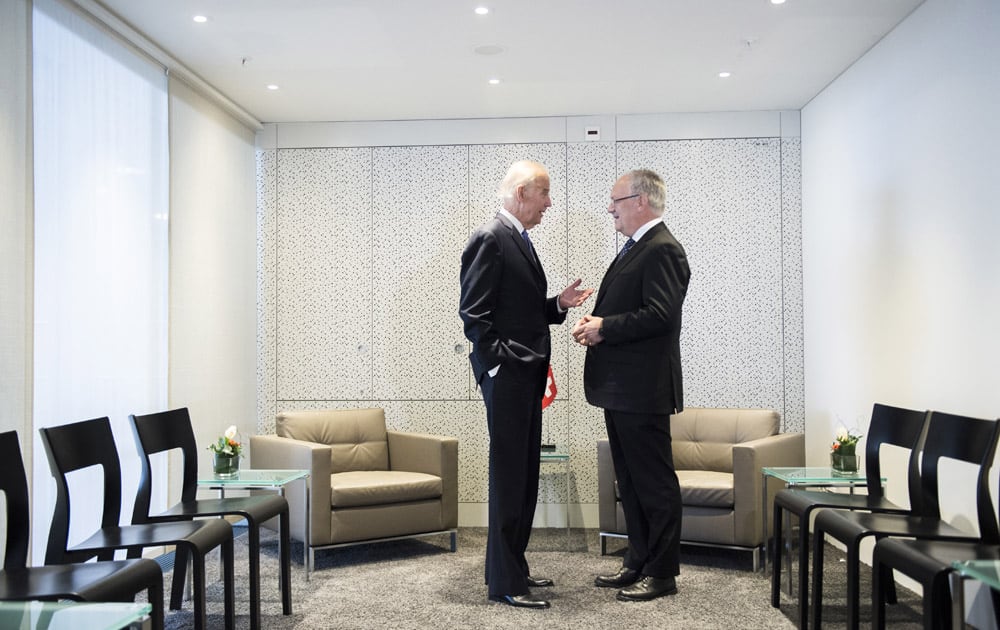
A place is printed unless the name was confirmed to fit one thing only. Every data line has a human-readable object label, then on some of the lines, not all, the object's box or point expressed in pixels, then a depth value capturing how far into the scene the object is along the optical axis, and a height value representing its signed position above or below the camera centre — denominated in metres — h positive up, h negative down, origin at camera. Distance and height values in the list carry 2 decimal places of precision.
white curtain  3.61 +0.44
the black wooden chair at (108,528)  2.84 -0.75
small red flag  5.40 -0.46
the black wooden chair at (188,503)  3.43 -0.77
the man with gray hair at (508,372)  3.59 -0.22
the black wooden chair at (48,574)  2.28 -0.72
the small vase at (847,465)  3.92 -0.67
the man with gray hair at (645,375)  3.68 -0.24
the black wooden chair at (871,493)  3.36 -0.74
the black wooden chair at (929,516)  2.86 -0.73
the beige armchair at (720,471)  4.48 -0.88
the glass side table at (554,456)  4.82 -0.78
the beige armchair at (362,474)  4.58 -0.90
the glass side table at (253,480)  3.69 -0.70
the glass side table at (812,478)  3.77 -0.71
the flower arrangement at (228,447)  3.86 -0.57
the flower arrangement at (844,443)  3.91 -0.57
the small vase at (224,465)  3.86 -0.65
